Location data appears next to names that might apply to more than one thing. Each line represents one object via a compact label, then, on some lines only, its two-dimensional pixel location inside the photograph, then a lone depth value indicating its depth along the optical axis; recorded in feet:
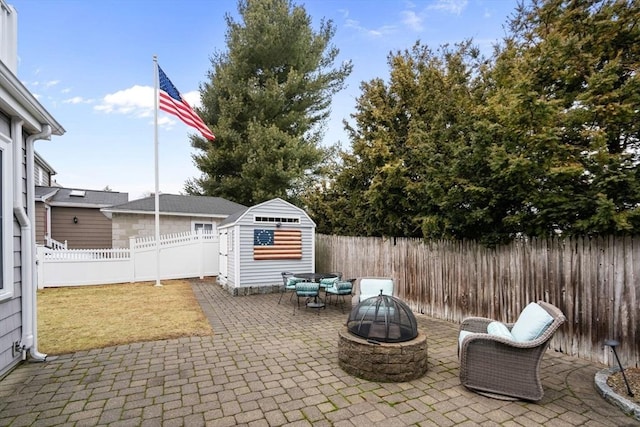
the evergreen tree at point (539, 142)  13.57
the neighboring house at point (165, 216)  44.75
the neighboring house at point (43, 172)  52.62
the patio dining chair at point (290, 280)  26.00
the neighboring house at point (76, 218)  47.67
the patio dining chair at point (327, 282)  24.69
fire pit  12.29
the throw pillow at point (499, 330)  12.21
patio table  25.06
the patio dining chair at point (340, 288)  23.89
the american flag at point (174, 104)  32.45
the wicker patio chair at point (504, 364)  10.76
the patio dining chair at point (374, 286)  20.98
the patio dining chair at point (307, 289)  23.35
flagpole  34.19
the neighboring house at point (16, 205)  12.40
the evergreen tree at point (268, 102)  59.31
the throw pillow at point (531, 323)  10.93
